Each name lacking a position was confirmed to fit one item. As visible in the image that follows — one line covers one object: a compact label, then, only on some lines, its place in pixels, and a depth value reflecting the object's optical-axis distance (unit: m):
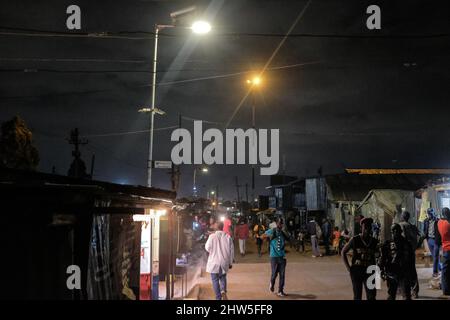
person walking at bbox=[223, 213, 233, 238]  18.85
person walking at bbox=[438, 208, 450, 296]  9.25
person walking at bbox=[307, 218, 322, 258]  20.44
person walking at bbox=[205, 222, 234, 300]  9.19
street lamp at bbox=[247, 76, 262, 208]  16.39
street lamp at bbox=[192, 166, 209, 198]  53.42
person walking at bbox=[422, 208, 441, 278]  10.33
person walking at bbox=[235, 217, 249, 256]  21.39
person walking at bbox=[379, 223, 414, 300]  7.95
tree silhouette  15.62
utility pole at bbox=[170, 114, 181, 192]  26.44
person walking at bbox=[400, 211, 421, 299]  9.25
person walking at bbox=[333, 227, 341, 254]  21.21
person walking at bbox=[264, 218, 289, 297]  10.55
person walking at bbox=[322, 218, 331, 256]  21.05
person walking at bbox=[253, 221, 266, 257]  21.23
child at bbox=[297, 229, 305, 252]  22.94
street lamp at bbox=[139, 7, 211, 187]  11.06
